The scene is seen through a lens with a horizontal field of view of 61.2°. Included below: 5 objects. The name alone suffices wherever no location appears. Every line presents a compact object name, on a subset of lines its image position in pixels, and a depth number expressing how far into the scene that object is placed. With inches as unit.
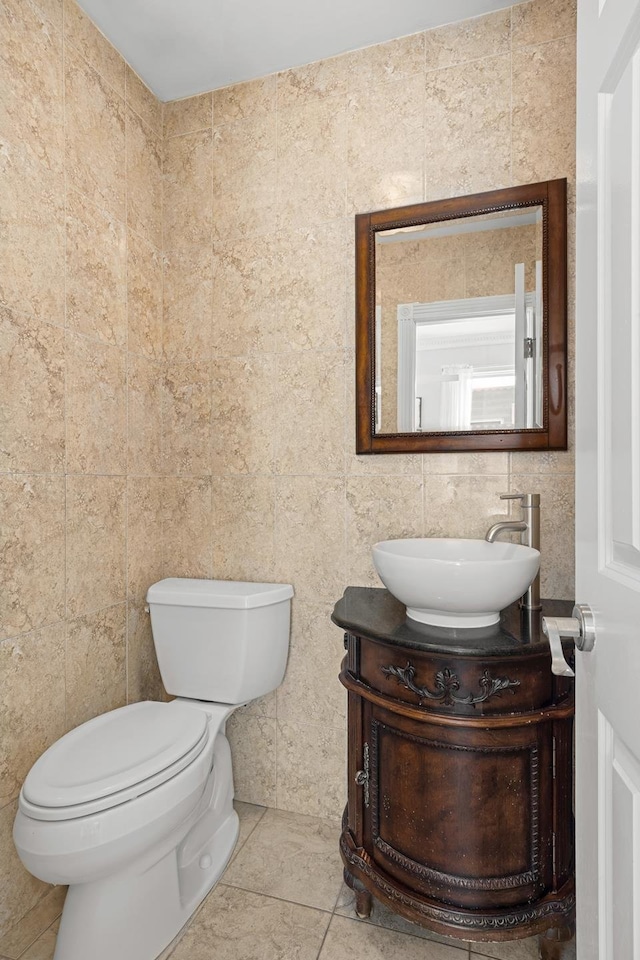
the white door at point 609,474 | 20.9
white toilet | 43.8
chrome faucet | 55.4
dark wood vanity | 45.6
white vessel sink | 45.6
